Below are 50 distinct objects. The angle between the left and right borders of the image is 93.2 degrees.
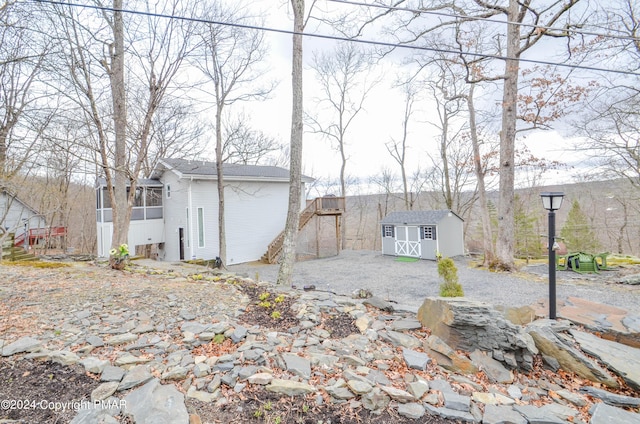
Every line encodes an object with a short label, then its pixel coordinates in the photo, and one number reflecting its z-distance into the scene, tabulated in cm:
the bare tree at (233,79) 1147
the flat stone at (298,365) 248
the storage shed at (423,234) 1454
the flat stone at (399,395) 222
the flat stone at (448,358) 293
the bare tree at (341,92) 1903
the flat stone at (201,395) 211
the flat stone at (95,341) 284
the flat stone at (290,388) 221
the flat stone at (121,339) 288
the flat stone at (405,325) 364
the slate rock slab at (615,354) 297
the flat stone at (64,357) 248
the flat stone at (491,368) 286
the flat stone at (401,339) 326
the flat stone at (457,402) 219
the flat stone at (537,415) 206
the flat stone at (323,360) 266
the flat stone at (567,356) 298
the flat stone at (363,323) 358
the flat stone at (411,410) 208
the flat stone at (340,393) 220
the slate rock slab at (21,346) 262
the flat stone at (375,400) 213
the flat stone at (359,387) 225
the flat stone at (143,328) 320
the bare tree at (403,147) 1978
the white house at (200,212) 1316
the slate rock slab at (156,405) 187
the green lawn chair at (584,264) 987
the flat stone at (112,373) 226
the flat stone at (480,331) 321
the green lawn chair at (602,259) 997
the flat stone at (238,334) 306
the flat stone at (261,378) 229
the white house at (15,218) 1634
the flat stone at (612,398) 255
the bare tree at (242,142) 1288
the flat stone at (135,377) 219
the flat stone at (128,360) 249
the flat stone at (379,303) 436
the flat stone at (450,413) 208
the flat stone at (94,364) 236
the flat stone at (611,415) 217
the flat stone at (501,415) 206
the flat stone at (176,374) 233
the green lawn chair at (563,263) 1048
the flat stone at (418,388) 230
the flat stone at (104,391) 205
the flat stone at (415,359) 278
